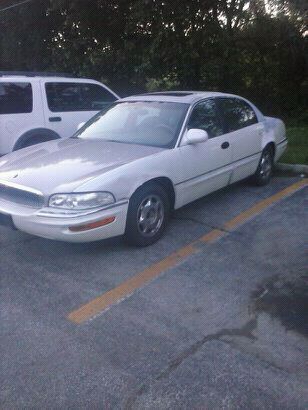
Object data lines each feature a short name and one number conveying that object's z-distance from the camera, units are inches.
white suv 274.5
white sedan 163.2
